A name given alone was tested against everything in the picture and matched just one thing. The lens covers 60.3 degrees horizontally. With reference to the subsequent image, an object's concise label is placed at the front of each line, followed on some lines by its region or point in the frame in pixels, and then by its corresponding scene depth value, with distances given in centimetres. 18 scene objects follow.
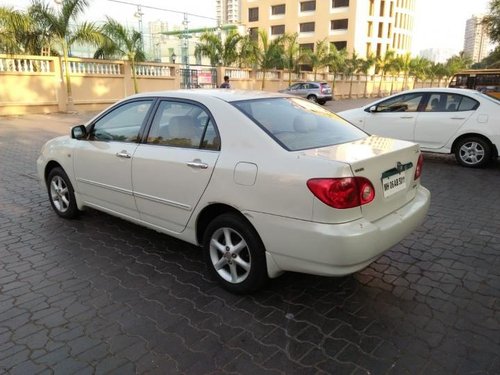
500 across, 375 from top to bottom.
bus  1844
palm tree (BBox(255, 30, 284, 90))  3017
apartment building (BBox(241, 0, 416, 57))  6281
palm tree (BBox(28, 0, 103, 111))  1759
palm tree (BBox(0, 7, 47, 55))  1691
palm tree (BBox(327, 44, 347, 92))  3919
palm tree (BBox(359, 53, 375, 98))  4475
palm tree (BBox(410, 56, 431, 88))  5802
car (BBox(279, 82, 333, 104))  2930
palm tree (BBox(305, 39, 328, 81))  3772
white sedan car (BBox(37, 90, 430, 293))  293
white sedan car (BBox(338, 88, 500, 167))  820
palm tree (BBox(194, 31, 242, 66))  2717
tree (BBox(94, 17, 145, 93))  1950
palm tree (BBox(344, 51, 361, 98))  4275
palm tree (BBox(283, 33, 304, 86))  3341
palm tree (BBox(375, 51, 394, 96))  5169
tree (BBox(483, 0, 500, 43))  2042
